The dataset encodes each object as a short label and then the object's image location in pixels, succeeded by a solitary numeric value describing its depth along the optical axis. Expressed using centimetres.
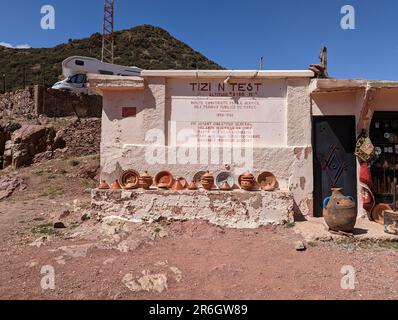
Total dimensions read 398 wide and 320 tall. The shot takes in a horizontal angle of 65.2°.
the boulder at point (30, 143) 1259
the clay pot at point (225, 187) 610
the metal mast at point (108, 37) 2672
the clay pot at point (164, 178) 632
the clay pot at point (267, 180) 635
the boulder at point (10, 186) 977
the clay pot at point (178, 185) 607
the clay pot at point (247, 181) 605
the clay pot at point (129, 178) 630
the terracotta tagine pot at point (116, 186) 616
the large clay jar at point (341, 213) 511
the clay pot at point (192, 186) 607
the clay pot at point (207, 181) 607
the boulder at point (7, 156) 1314
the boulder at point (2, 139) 1366
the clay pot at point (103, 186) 621
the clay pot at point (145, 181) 604
